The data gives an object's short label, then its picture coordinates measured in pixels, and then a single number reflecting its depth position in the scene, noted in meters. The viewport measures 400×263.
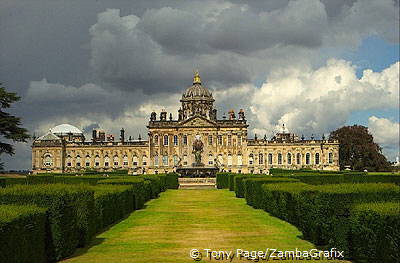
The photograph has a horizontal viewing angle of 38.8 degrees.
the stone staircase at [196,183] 50.53
